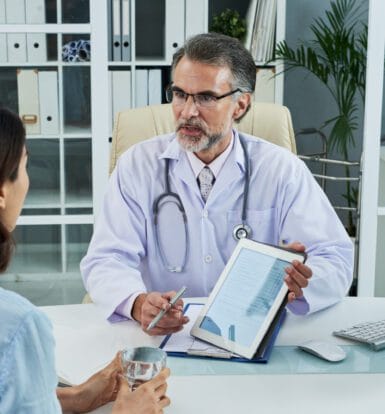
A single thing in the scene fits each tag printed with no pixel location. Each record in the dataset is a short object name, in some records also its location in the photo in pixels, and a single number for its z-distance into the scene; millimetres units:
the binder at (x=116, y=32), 3531
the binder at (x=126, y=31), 3535
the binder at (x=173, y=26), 3596
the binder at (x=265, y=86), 3811
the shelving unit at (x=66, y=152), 3012
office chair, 2262
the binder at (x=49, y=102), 3072
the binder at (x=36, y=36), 2998
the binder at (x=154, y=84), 3678
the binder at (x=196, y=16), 3588
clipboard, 1474
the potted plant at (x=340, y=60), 3898
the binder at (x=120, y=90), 3613
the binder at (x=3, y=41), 2986
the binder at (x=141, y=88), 3676
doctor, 1975
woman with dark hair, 963
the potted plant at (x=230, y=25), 3826
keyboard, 1530
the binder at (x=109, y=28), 3537
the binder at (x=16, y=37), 2988
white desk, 1287
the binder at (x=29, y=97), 3059
